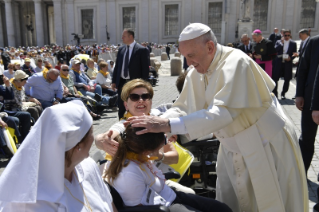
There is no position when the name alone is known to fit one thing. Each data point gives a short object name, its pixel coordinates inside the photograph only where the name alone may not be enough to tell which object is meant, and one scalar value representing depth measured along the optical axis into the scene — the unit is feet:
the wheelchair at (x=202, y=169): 11.77
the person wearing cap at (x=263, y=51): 29.55
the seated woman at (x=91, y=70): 38.43
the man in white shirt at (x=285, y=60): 32.86
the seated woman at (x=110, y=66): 45.83
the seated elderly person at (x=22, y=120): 20.44
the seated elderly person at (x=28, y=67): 38.09
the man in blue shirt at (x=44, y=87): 25.08
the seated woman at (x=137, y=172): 7.39
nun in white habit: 4.59
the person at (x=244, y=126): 6.86
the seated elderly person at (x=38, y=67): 40.01
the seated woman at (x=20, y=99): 21.48
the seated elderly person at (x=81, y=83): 31.89
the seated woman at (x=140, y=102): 9.93
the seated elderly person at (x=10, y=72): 31.92
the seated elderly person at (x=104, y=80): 34.78
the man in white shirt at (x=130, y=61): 21.66
